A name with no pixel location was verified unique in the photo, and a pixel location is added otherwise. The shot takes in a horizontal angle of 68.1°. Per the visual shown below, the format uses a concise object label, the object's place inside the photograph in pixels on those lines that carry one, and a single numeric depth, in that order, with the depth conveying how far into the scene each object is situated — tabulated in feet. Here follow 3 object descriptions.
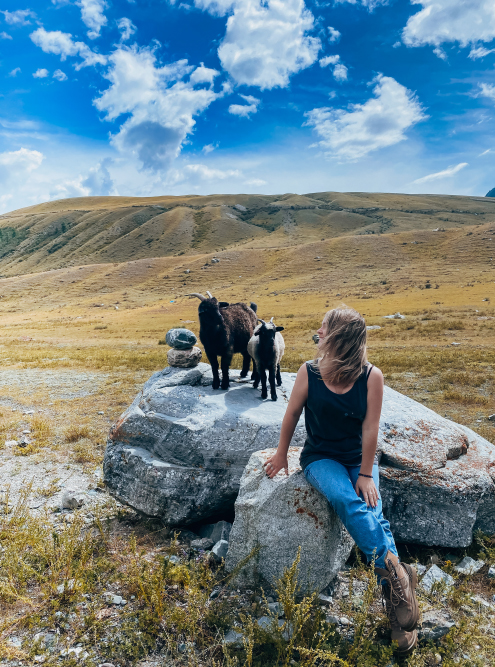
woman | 11.85
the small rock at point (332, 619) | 12.99
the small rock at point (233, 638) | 11.86
